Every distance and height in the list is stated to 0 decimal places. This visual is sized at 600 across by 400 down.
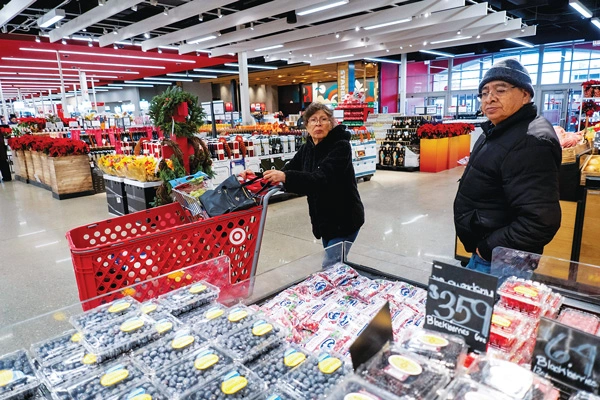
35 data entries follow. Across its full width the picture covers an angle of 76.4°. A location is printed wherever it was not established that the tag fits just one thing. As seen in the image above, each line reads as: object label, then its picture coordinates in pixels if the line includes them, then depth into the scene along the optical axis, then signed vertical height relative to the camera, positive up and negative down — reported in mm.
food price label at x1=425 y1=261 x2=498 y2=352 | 1071 -552
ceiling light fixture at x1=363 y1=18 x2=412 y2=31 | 10389 +2523
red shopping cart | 1858 -686
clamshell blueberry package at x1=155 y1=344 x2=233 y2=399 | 1056 -714
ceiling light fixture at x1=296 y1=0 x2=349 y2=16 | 8711 +2569
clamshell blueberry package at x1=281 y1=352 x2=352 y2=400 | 1033 -722
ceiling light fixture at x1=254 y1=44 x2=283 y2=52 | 13602 +2559
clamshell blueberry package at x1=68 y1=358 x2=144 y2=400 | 1055 -723
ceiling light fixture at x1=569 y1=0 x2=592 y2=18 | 10088 +2725
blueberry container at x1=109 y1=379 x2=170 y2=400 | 1019 -717
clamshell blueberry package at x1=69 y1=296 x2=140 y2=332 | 1366 -693
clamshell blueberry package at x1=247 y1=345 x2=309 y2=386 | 1133 -739
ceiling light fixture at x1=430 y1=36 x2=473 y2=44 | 13711 +2645
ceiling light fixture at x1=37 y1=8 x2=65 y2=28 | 9193 +2669
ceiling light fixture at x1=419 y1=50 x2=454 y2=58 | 21081 +3223
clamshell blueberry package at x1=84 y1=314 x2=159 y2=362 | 1227 -700
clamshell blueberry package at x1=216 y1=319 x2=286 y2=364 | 1202 -714
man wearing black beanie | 1547 -278
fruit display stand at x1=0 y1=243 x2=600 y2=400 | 1023 -712
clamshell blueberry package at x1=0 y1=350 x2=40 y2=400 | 1060 -713
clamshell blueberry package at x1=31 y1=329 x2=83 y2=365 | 1210 -716
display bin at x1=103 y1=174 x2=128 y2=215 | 6121 -1148
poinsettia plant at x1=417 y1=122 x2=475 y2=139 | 10492 -531
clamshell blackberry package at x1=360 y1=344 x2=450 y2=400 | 922 -650
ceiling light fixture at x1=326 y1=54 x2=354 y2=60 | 16528 +2535
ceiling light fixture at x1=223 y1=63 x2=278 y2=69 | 20422 +2807
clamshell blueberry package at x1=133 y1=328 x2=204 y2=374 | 1160 -713
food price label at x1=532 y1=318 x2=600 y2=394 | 881 -589
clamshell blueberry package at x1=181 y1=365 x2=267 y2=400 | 1025 -721
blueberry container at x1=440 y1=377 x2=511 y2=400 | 885 -651
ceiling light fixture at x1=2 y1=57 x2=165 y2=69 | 14623 +2663
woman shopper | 2354 -396
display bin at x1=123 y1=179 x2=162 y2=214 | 5410 -1008
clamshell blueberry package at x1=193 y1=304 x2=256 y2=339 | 1306 -704
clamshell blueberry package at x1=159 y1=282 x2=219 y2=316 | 1500 -703
